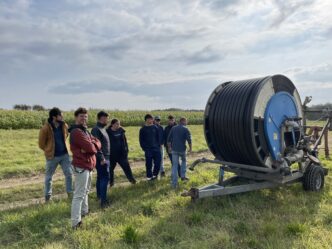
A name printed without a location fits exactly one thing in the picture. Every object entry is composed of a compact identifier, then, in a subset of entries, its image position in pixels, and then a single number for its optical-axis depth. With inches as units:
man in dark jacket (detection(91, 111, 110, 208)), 316.5
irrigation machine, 308.2
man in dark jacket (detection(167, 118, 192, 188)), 400.8
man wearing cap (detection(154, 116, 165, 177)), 443.2
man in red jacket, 254.4
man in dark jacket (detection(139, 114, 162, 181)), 428.1
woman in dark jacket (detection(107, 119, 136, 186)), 383.9
